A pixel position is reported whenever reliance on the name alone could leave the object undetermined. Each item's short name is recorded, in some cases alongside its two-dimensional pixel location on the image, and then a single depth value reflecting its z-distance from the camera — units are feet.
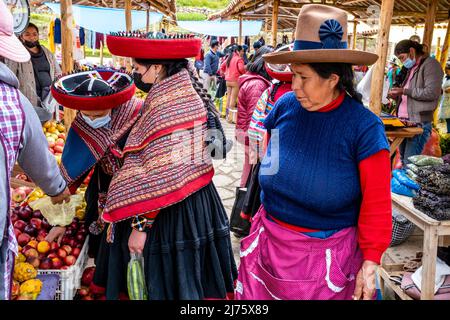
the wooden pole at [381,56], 12.12
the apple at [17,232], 8.51
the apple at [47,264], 7.81
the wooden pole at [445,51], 26.96
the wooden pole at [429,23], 20.59
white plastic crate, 7.75
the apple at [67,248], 8.23
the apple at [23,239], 8.39
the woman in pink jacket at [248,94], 13.30
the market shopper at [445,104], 23.06
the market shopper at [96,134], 7.62
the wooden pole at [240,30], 50.82
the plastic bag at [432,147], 17.67
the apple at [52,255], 8.02
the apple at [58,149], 14.26
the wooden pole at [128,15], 25.39
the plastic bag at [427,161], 9.82
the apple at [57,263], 7.86
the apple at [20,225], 8.68
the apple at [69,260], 7.98
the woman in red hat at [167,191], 6.68
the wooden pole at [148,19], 38.85
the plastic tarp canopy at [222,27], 54.06
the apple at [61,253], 8.05
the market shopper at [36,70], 17.80
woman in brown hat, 5.50
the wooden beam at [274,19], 29.55
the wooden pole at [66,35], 13.70
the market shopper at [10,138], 4.67
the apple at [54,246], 8.23
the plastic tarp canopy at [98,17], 30.30
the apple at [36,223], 8.73
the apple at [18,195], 10.43
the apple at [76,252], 8.31
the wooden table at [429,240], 8.26
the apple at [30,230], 8.60
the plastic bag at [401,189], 9.68
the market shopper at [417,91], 16.36
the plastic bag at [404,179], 9.61
